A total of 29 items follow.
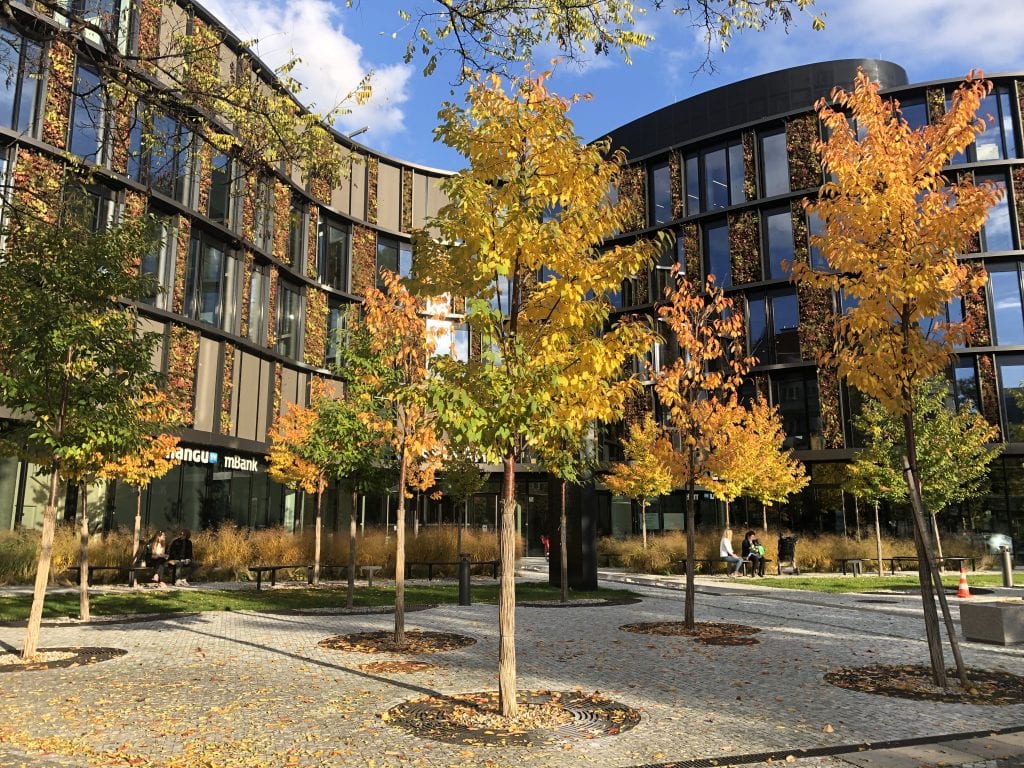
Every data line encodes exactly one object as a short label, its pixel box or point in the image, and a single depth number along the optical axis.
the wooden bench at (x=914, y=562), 25.94
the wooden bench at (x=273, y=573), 18.20
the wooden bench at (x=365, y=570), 20.09
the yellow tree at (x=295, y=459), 22.09
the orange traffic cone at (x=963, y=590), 16.91
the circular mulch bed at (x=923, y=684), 7.22
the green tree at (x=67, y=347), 9.38
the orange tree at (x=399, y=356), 11.59
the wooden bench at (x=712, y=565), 26.39
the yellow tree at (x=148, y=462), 15.65
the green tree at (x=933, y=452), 26.23
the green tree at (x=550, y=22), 6.62
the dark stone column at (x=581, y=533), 18.97
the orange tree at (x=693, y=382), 12.36
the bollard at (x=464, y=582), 15.22
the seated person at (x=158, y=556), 19.38
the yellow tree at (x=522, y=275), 6.52
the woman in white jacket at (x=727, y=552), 24.75
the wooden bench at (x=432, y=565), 22.32
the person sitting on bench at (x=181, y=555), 20.21
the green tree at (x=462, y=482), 24.33
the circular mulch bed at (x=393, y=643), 10.04
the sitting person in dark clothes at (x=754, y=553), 24.77
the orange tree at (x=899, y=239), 8.34
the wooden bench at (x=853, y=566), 24.78
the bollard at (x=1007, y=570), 19.53
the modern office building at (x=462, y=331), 25.94
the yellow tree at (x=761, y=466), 24.88
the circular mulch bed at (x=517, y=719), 5.89
